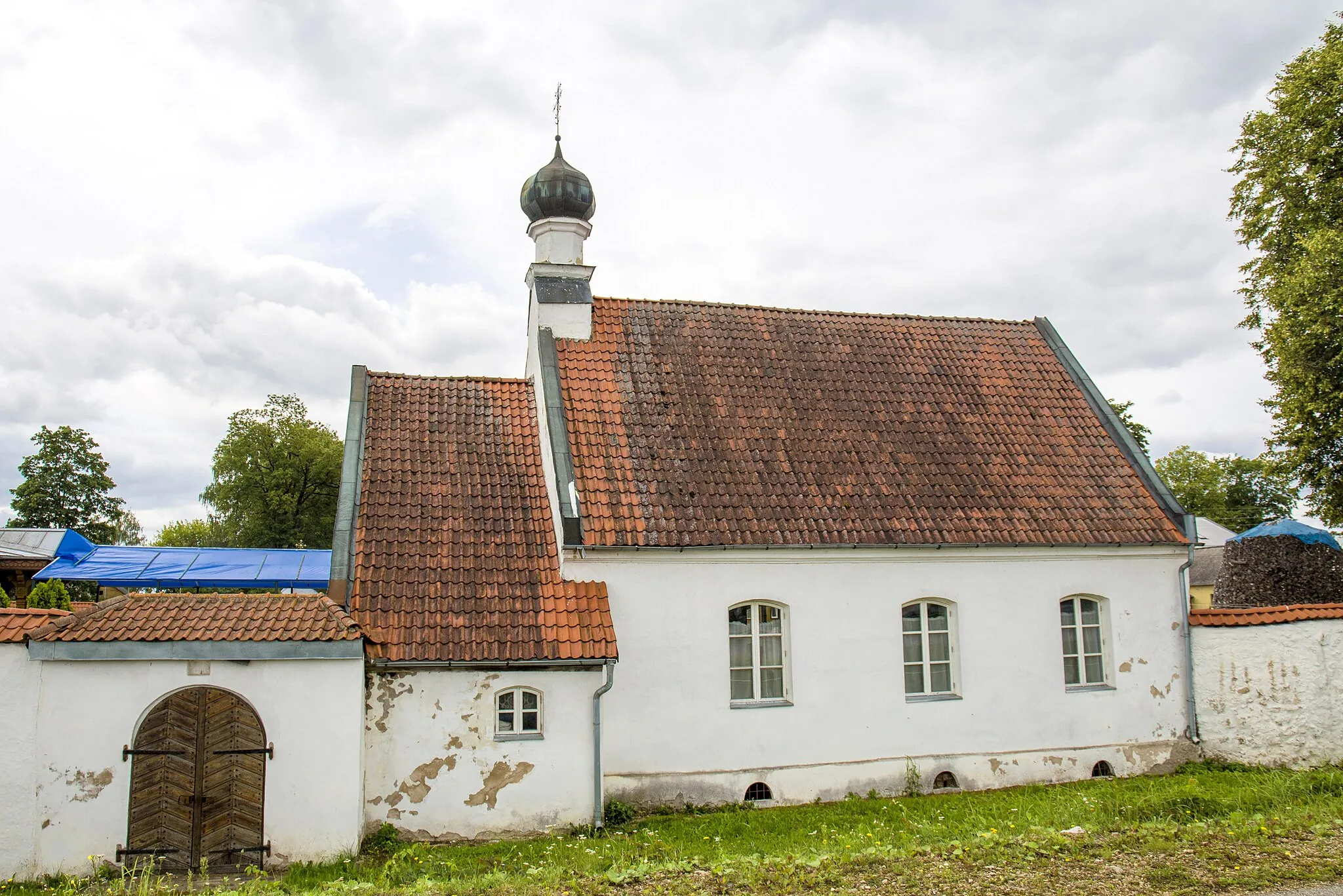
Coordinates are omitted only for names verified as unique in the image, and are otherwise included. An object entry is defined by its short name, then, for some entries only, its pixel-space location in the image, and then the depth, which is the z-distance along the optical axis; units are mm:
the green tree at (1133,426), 34125
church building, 9984
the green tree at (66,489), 46500
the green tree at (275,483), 45219
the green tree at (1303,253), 17109
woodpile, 17219
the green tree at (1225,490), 58188
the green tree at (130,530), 69188
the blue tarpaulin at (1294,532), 18792
